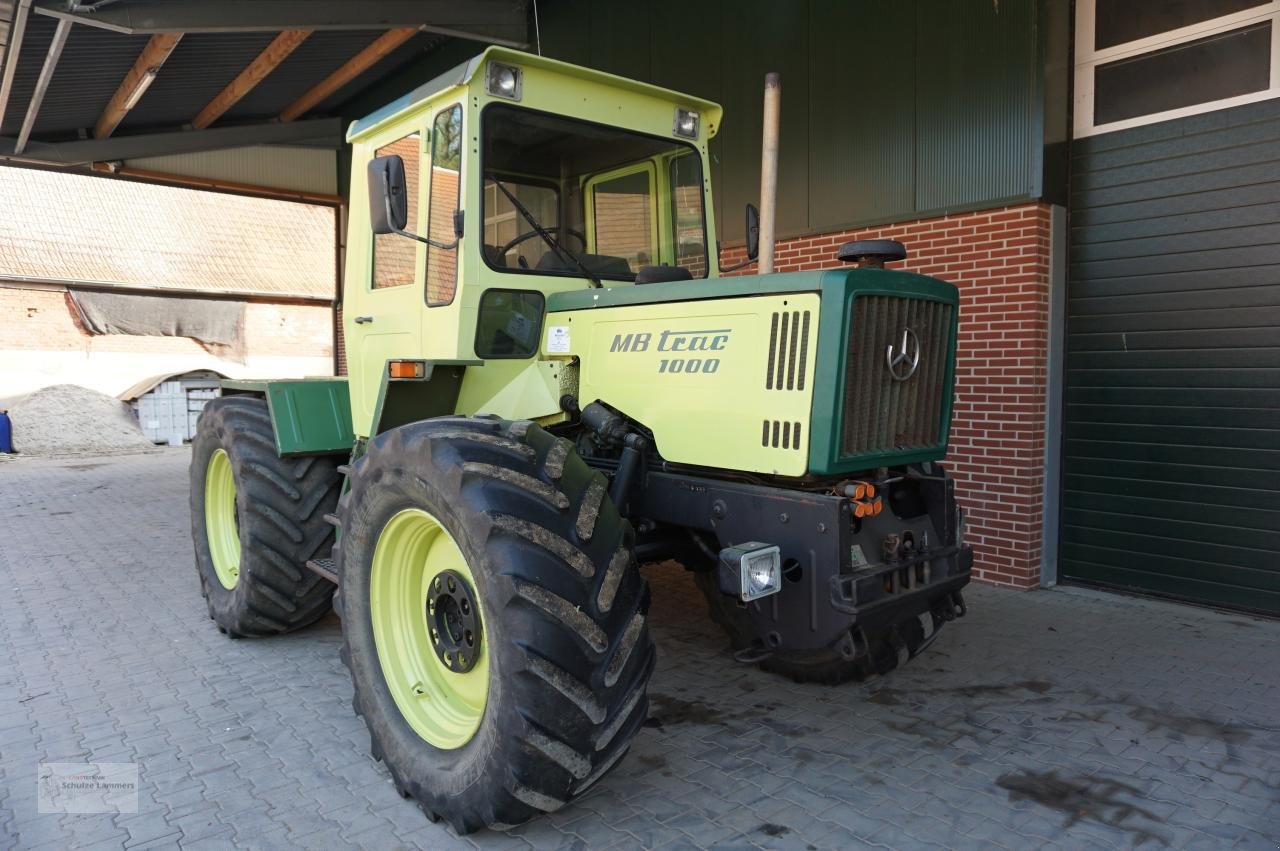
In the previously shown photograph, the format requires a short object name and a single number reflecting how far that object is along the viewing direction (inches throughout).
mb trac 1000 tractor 105.1
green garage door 210.8
